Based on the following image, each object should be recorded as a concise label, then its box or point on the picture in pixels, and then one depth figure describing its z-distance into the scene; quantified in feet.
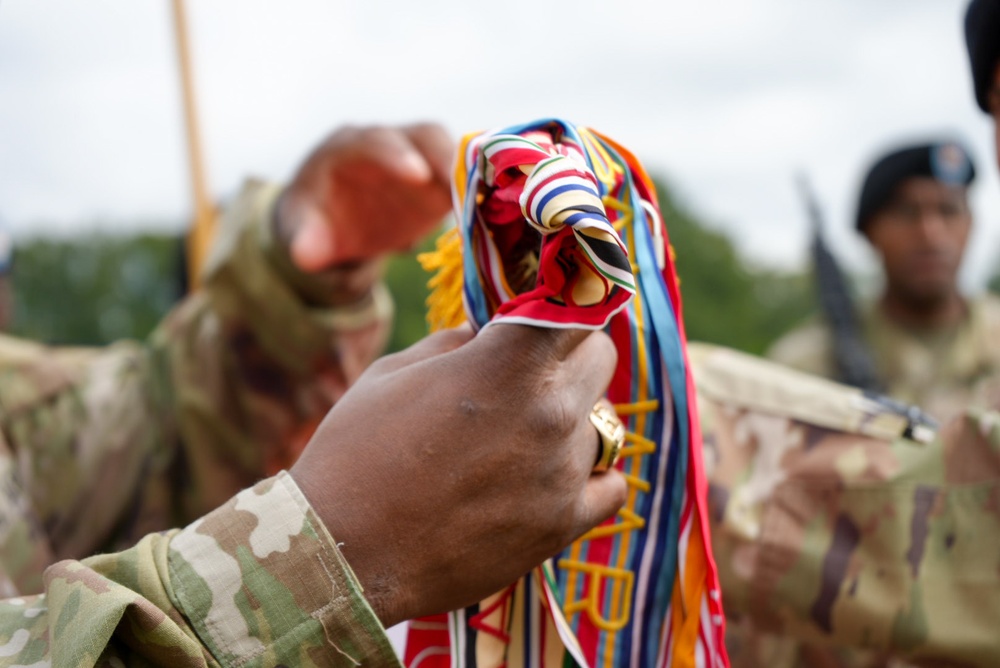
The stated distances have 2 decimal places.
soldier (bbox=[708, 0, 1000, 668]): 2.57
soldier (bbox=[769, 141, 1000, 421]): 12.78
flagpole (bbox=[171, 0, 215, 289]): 5.12
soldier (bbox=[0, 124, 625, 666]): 2.03
